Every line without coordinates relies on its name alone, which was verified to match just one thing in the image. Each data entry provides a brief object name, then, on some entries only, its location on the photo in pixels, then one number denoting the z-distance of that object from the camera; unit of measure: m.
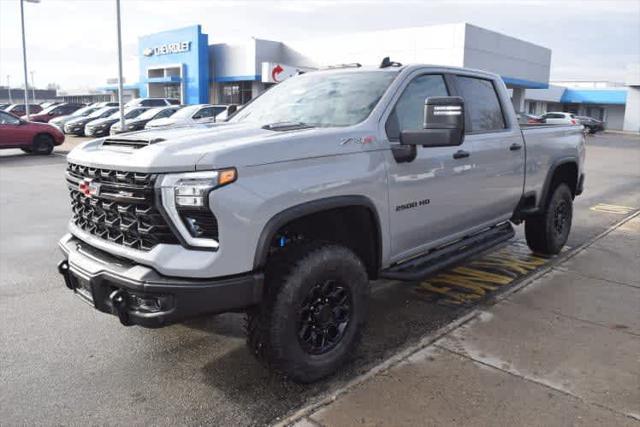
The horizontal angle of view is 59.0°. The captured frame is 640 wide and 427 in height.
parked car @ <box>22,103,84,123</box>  31.20
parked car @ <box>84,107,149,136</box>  23.70
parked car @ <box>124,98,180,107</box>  30.14
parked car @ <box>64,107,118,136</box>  25.84
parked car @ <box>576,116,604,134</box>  42.22
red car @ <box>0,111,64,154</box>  16.95
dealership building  32.81
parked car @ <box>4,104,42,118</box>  36.75
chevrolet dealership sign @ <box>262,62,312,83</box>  29.36
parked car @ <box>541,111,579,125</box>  31.33
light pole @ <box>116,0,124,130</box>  20.66
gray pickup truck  2.92
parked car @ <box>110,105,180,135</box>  22.31
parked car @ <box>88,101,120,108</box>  31.64
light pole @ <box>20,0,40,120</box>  29.81
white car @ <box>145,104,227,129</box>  20.86
